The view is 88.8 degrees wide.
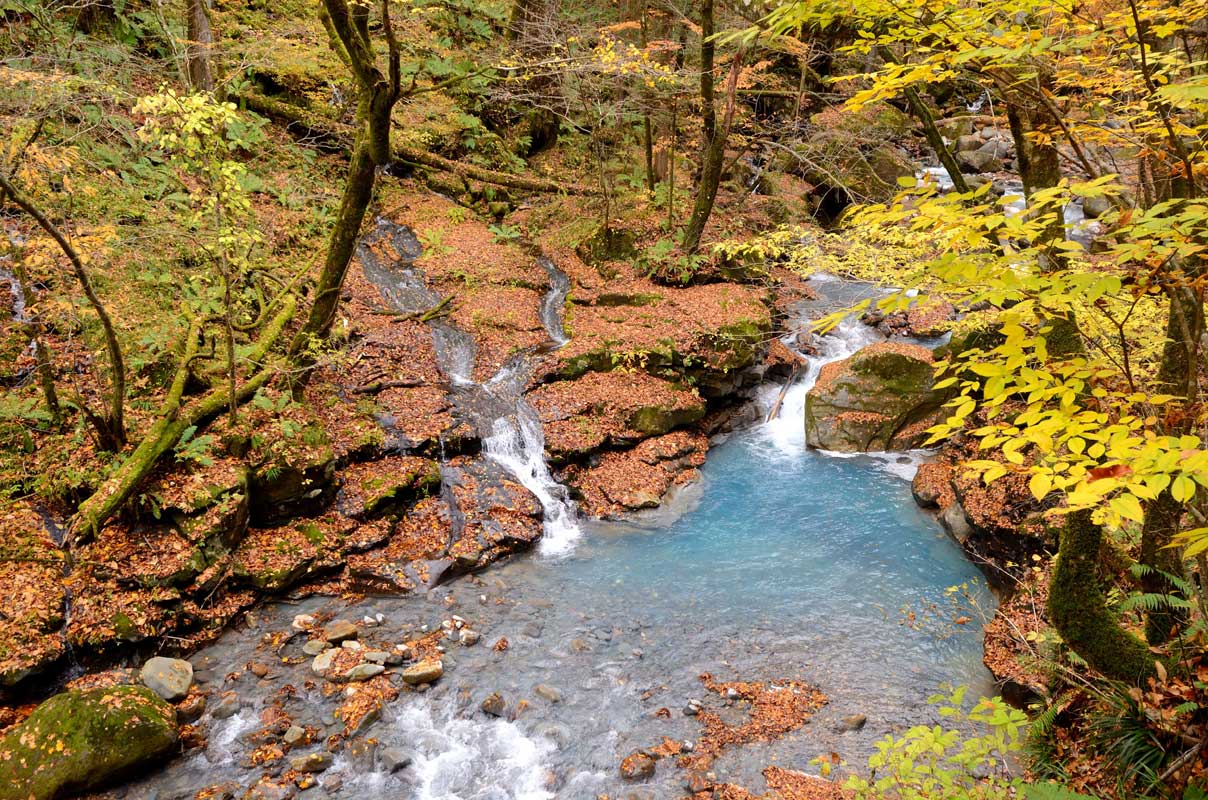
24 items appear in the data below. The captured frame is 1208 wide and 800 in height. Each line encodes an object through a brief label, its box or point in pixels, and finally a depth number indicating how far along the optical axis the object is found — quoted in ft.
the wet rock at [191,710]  18.95
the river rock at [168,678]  19.39
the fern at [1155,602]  13.70
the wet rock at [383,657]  21.79
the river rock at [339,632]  22.62
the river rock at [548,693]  20.85
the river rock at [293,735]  18.38
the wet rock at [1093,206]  49.15
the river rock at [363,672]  20.92
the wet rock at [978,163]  66.59
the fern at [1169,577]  13.44
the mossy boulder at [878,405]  38.78
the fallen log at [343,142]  52.19
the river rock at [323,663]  21.16
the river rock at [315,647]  22.03
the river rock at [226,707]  19.20
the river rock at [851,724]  19.57
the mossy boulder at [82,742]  15.66
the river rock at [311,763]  17.61
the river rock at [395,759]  18.03
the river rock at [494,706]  20.18
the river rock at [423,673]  21.06
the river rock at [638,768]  17.90
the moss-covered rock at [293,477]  26.30
